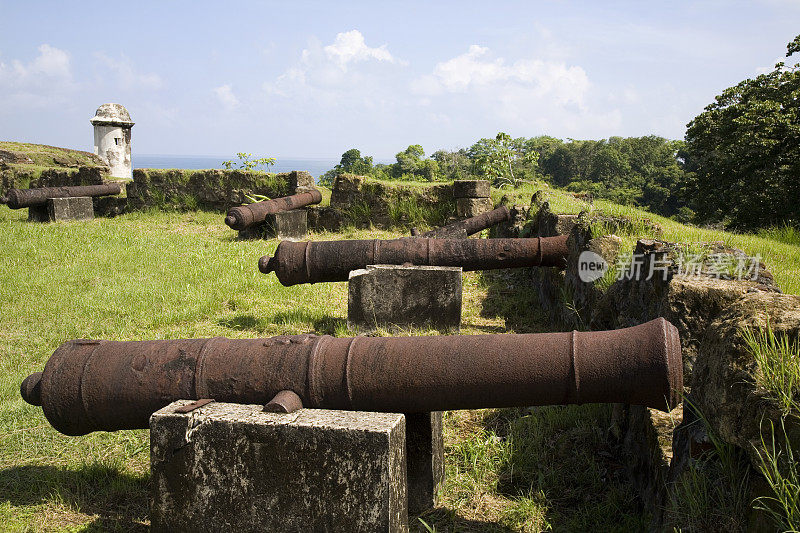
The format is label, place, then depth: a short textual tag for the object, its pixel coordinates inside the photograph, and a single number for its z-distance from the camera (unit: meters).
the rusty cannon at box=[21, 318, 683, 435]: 2.84
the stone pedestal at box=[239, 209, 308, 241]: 12.24
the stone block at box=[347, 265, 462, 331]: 6.43
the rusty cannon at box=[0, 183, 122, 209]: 13.13
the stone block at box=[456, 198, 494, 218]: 12.55
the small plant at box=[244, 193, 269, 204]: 13.88
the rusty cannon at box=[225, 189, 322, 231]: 11.38
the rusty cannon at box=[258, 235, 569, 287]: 6.56
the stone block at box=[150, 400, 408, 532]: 2.61
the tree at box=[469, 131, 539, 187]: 18.03
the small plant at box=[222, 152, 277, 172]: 16.62
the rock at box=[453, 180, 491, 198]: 12.52
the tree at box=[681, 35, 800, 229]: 16.66
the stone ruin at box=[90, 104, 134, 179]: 24.55
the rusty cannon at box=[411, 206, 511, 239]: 10.60
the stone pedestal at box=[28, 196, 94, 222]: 13.84
